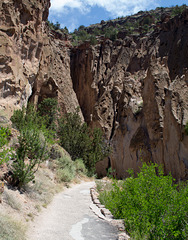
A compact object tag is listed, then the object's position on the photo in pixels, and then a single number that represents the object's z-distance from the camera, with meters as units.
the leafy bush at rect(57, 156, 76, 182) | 11.89
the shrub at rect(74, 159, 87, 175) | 17.14
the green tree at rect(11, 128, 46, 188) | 7.03
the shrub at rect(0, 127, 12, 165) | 5.28
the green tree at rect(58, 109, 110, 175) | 20.47
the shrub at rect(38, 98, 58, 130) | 29.00
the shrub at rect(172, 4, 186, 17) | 46.28
